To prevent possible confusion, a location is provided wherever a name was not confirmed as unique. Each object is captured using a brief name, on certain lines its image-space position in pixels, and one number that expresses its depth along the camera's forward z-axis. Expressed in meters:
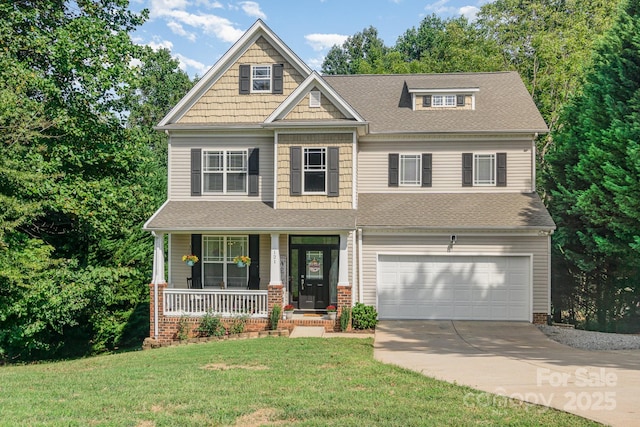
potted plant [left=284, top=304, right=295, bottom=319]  15.18
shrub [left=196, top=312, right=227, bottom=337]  14.60
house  15.59
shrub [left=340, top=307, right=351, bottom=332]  14.68
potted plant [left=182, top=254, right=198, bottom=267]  16.30
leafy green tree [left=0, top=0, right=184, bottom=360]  14.53
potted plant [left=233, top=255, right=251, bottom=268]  16.15
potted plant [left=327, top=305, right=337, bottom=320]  15.16
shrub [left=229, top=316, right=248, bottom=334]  14.75
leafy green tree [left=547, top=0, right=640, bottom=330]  15.02
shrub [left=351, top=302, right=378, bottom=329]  14.77
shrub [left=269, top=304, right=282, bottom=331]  14.72
